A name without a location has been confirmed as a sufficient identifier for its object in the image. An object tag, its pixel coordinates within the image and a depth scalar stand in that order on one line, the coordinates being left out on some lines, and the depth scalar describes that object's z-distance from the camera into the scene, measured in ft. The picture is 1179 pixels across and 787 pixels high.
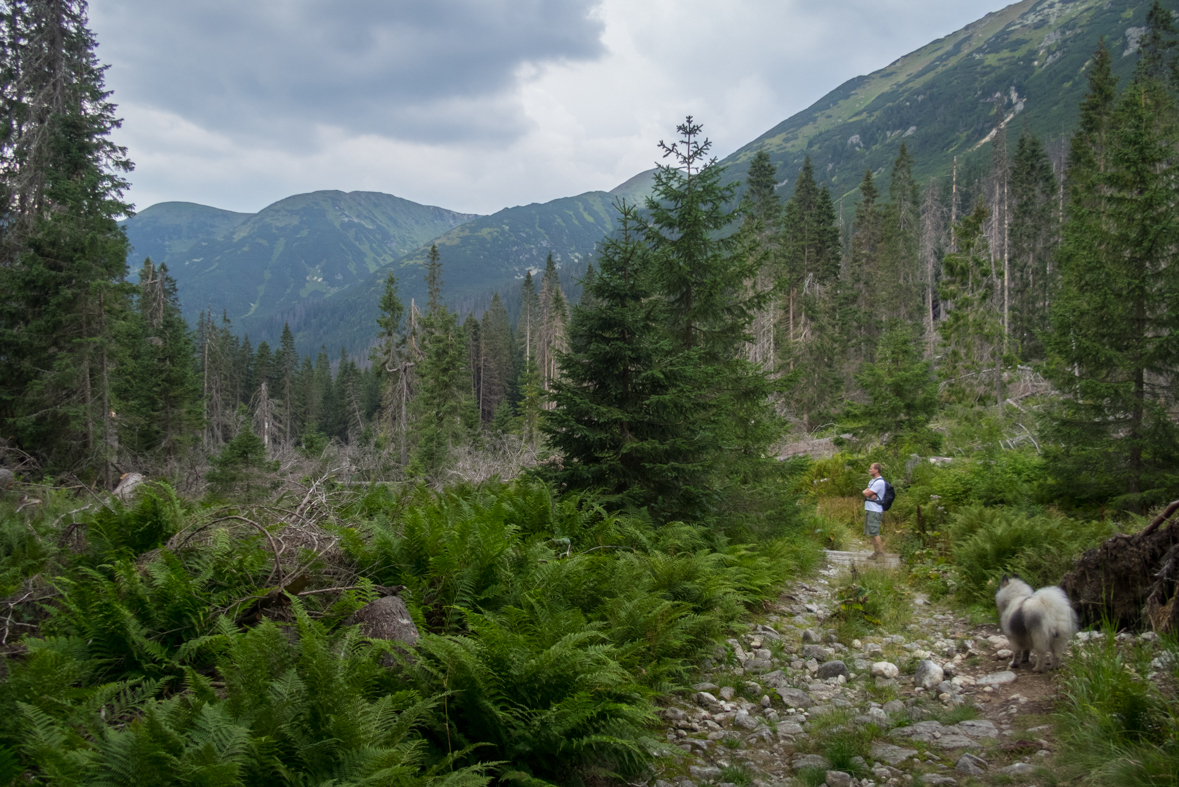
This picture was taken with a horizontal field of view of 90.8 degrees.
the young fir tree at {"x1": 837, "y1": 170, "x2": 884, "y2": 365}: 131.64
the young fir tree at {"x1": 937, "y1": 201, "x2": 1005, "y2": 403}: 79.30
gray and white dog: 16.12
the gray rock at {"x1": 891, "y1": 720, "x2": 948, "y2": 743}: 13.82
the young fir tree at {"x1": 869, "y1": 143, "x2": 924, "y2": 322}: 145.28
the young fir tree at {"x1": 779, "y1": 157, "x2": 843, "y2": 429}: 114.42
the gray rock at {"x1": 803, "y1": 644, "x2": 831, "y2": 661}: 19.79
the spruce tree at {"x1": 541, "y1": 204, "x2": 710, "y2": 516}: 27.09
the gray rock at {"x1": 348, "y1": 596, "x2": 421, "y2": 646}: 13.64
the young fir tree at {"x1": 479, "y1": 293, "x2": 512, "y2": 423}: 212.23
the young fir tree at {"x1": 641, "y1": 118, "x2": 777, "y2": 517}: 33.35
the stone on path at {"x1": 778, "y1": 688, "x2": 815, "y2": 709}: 16.14
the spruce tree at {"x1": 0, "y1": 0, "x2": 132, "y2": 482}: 56.95
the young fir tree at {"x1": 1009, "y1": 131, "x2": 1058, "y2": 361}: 151.77
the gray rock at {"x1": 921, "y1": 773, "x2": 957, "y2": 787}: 11.76
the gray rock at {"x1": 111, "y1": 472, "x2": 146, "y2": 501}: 37.58
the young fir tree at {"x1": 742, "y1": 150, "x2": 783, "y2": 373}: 115.55
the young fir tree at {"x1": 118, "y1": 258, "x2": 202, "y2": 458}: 82.89
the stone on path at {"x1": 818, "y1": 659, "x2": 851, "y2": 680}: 18.26
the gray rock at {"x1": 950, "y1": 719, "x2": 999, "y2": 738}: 13.62
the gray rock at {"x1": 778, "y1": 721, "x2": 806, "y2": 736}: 14.57
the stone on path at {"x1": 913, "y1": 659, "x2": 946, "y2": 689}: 17.06
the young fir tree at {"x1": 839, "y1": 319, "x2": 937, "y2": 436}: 59.47
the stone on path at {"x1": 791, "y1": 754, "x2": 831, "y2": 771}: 12.68
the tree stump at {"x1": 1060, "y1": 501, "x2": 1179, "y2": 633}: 15.65
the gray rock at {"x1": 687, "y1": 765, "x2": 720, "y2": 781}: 12.59
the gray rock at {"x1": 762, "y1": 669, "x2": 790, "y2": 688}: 17.57
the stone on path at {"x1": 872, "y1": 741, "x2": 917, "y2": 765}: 12.90
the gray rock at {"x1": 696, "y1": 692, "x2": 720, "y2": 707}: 16.33
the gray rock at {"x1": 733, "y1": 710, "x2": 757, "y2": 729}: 15.12
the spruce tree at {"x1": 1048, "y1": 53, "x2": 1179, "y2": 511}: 30.91
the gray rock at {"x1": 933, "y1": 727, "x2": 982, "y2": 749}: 13.16
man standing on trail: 36.81
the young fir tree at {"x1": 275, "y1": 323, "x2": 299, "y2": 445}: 207.41
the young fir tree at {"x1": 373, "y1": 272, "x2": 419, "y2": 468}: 108.58
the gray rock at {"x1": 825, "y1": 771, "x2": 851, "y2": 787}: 12.01
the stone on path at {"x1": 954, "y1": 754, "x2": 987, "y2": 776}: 11.94
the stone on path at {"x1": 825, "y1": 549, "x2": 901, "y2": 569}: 33.60
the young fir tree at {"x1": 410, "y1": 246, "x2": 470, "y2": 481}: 118.11
